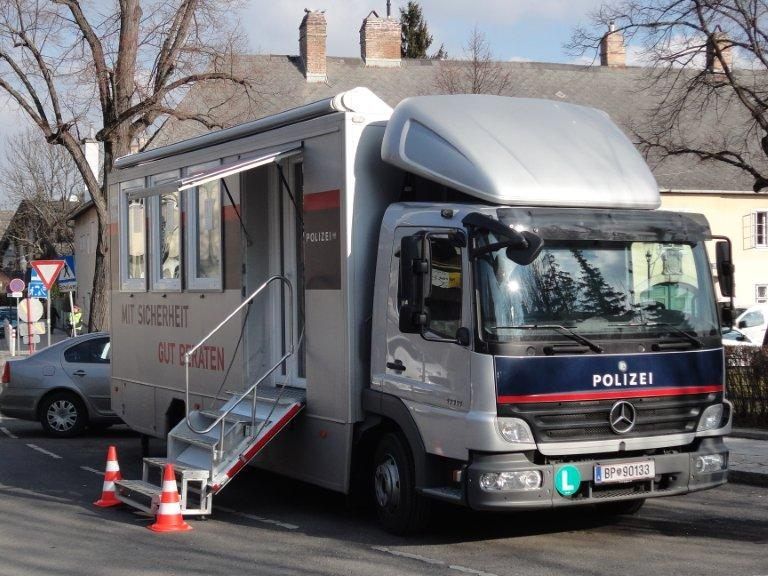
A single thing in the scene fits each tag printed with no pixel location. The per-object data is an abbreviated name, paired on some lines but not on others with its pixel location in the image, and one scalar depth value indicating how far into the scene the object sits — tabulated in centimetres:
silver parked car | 1603
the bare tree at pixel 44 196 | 6512
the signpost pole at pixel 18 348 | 3861
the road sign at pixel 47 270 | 2688
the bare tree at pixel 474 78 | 3297
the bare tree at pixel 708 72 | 1919
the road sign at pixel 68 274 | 3122
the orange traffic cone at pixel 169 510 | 918
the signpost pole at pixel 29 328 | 2941
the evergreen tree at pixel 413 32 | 6725
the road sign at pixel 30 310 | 2939
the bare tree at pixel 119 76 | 2552
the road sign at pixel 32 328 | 2993
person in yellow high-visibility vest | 3404
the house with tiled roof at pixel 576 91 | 3988
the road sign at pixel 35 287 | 3073
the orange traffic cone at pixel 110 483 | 1034
